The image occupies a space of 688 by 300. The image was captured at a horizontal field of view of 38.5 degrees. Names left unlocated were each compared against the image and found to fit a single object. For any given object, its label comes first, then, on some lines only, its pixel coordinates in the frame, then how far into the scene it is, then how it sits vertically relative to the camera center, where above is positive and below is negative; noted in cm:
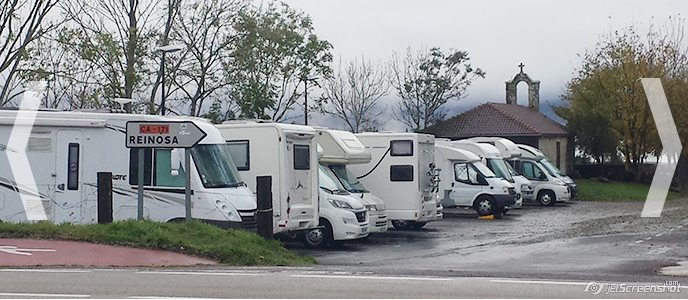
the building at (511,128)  6116 +315
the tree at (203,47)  4184 +569
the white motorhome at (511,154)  3841 +96
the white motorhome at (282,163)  2080 +35
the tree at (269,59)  4297 +556
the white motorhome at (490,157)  3469 +76
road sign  1794 +81
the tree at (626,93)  5800 +512
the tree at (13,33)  3325 +506
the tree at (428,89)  5978 +547
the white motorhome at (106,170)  1947 +9
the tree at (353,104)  5856 +446
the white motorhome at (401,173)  2588 +15
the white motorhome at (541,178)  4212 +1
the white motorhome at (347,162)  2372 +42
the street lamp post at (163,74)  2909 +328
